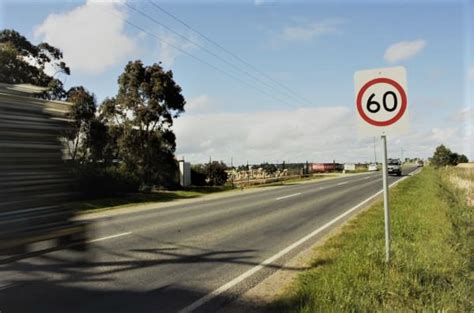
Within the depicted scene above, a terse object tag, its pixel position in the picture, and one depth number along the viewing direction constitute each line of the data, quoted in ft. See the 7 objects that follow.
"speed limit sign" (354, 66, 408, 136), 23.13
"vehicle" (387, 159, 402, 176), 191.62
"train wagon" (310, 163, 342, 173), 280.20
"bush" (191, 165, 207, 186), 126.00
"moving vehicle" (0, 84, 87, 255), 15.23
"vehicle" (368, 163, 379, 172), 316.60
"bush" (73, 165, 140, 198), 83.27
